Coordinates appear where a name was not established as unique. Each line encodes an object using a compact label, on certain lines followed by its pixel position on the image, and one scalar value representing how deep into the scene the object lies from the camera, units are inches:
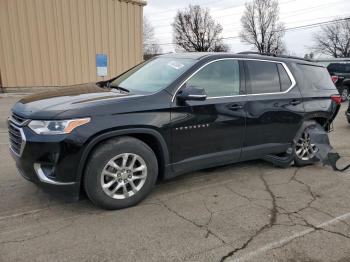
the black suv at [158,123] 130.8
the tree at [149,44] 2822.3
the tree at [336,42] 2463.1
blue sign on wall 687.7
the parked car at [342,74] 608.7
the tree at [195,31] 2704.2
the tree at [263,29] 2314.2
